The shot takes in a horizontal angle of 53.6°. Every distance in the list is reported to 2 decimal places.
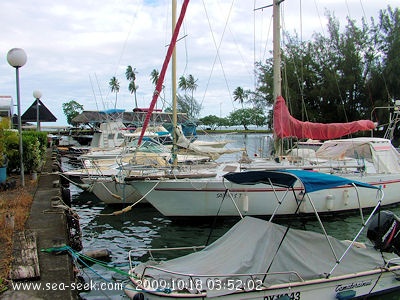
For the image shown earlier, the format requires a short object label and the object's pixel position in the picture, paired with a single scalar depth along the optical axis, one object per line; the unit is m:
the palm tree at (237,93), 118.06
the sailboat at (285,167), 13.76
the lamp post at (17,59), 13.45
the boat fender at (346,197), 14.91
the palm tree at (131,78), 100.56
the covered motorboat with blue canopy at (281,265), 6.63
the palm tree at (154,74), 103.63
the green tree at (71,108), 118.81
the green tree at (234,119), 132.62
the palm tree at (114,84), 103.16
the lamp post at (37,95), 27.51
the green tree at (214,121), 148.25
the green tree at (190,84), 91.53
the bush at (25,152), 15.44
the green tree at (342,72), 46.44
